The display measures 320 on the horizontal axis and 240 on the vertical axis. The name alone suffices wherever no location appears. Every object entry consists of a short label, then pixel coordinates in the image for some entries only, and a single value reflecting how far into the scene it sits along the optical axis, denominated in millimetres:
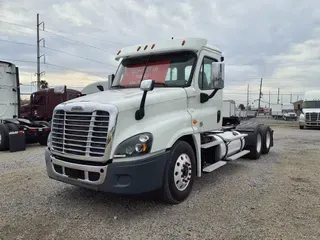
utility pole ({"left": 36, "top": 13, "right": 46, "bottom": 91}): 32884
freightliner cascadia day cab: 3842
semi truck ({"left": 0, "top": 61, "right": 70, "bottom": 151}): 10875
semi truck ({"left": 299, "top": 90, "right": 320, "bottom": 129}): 22703
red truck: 16188
